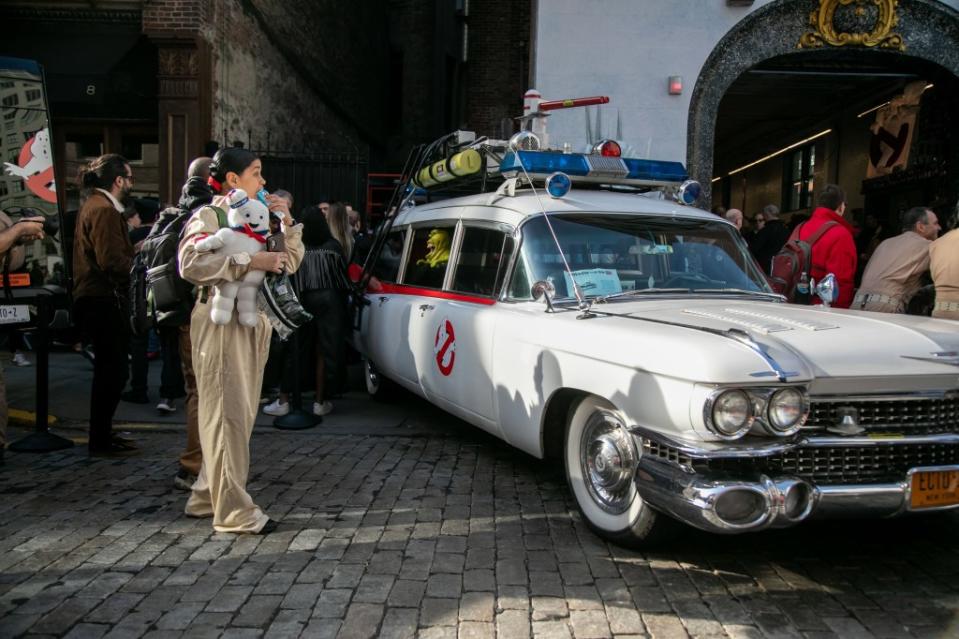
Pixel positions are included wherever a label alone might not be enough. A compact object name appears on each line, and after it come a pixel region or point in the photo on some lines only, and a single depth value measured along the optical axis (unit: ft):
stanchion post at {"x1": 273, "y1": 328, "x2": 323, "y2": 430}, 21.40
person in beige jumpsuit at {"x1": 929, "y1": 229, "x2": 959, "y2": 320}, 18.95
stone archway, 34.63
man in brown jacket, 17.22
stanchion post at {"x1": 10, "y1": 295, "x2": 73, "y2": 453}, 18.47
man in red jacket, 23.00
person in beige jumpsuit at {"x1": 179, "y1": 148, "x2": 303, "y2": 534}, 12.79
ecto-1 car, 10.19
